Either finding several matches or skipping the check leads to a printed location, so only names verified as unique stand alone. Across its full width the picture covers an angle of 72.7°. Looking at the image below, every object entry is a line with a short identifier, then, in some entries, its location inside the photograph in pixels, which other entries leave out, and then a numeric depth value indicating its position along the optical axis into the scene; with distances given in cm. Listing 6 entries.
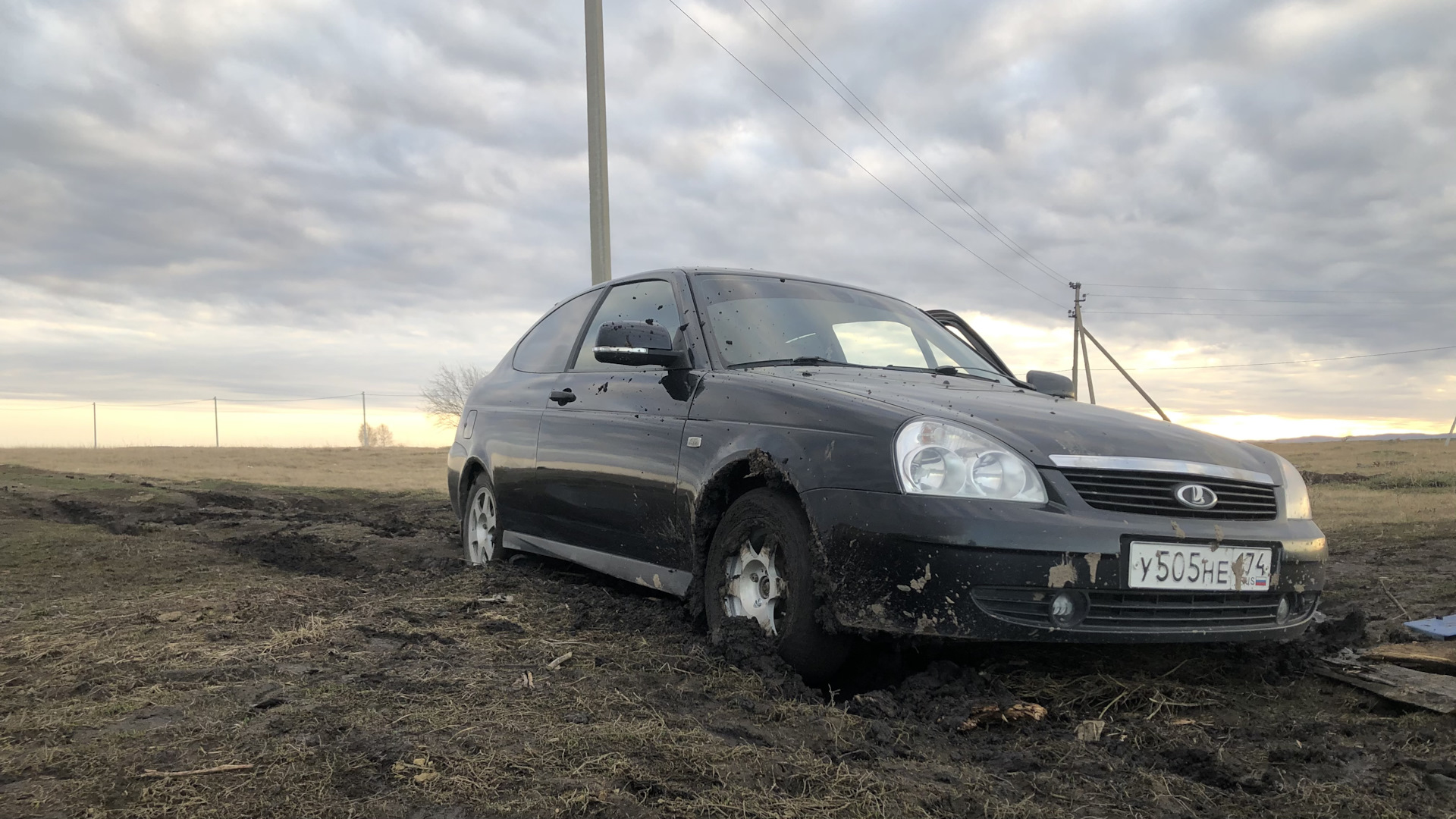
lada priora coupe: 291
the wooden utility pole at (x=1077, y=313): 3678
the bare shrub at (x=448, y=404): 5389
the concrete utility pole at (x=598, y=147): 1070
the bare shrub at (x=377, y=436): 5456
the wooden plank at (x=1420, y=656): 338
